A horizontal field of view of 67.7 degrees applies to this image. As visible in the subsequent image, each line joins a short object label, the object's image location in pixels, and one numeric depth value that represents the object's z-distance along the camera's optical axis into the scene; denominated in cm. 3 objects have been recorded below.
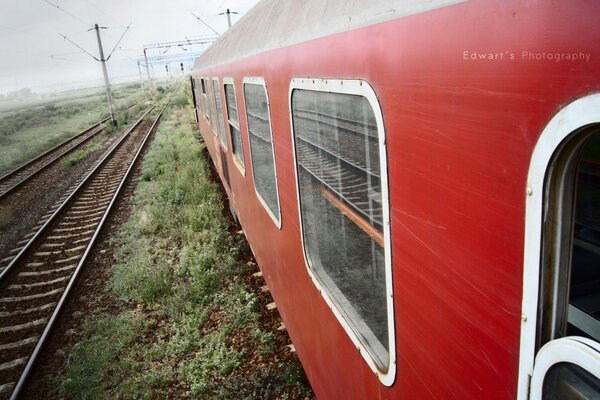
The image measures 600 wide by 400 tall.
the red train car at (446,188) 83
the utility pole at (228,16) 3244
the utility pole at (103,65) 3089
